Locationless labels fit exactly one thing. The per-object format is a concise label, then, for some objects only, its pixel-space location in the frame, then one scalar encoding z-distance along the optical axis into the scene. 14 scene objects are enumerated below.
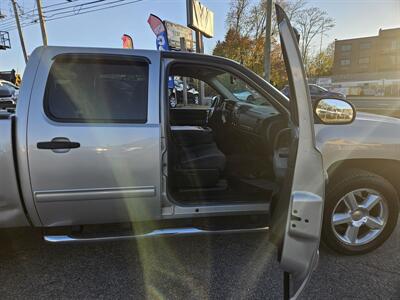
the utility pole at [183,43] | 13.65
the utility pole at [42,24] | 16.67
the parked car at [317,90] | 20.48
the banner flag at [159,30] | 13.74
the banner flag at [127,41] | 14.93
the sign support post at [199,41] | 11.18
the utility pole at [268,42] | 13.10
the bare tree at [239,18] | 32.72
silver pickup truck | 1.69
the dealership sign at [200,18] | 10.35
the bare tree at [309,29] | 41.72
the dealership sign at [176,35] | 14.19
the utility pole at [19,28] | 20.31
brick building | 64.19
